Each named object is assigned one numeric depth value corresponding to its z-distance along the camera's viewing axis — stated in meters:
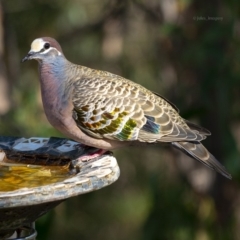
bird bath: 5.82
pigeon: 9.36
